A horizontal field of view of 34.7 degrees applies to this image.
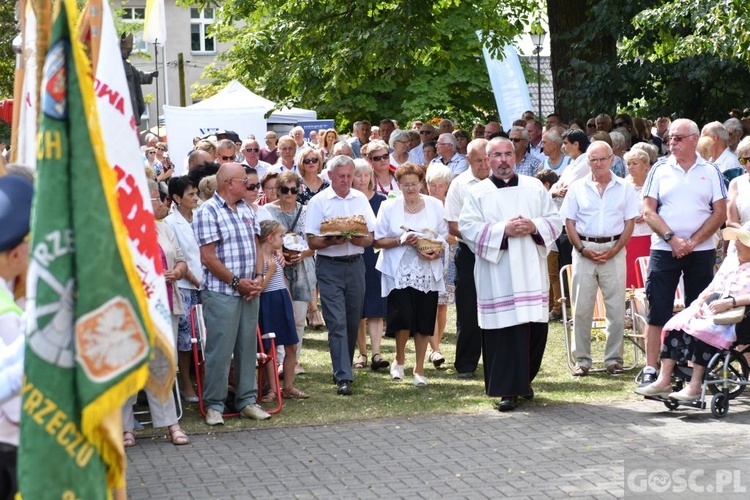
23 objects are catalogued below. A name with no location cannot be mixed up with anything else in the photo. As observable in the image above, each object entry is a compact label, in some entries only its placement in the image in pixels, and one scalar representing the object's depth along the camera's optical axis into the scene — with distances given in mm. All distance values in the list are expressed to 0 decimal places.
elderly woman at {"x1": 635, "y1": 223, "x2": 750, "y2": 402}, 8969
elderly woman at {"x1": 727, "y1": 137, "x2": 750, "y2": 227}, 9969
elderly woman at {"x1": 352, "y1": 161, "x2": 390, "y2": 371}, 11523
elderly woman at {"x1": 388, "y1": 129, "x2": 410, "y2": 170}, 16078
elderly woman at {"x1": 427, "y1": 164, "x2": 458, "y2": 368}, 11570
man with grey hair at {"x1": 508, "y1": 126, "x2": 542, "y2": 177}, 14562
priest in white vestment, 9383
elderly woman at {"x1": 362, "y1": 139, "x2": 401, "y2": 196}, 12695
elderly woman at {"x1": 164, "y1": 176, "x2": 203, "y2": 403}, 9438
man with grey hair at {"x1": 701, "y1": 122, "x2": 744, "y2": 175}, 13000
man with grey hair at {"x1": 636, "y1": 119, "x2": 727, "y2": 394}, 9922
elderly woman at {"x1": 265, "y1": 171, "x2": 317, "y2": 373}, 10844
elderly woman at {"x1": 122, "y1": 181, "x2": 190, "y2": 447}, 8555
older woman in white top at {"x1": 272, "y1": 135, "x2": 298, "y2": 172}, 14828
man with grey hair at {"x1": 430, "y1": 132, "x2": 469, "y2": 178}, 15633
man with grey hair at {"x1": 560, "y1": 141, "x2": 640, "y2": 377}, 10789
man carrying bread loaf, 10406
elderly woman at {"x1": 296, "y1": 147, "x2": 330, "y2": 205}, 11688
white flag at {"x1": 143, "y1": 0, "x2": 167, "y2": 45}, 33562
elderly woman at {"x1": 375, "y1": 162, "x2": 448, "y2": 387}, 10625
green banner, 3254
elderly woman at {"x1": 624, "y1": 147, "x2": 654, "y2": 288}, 12102
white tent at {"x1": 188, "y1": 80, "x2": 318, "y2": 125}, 24922
